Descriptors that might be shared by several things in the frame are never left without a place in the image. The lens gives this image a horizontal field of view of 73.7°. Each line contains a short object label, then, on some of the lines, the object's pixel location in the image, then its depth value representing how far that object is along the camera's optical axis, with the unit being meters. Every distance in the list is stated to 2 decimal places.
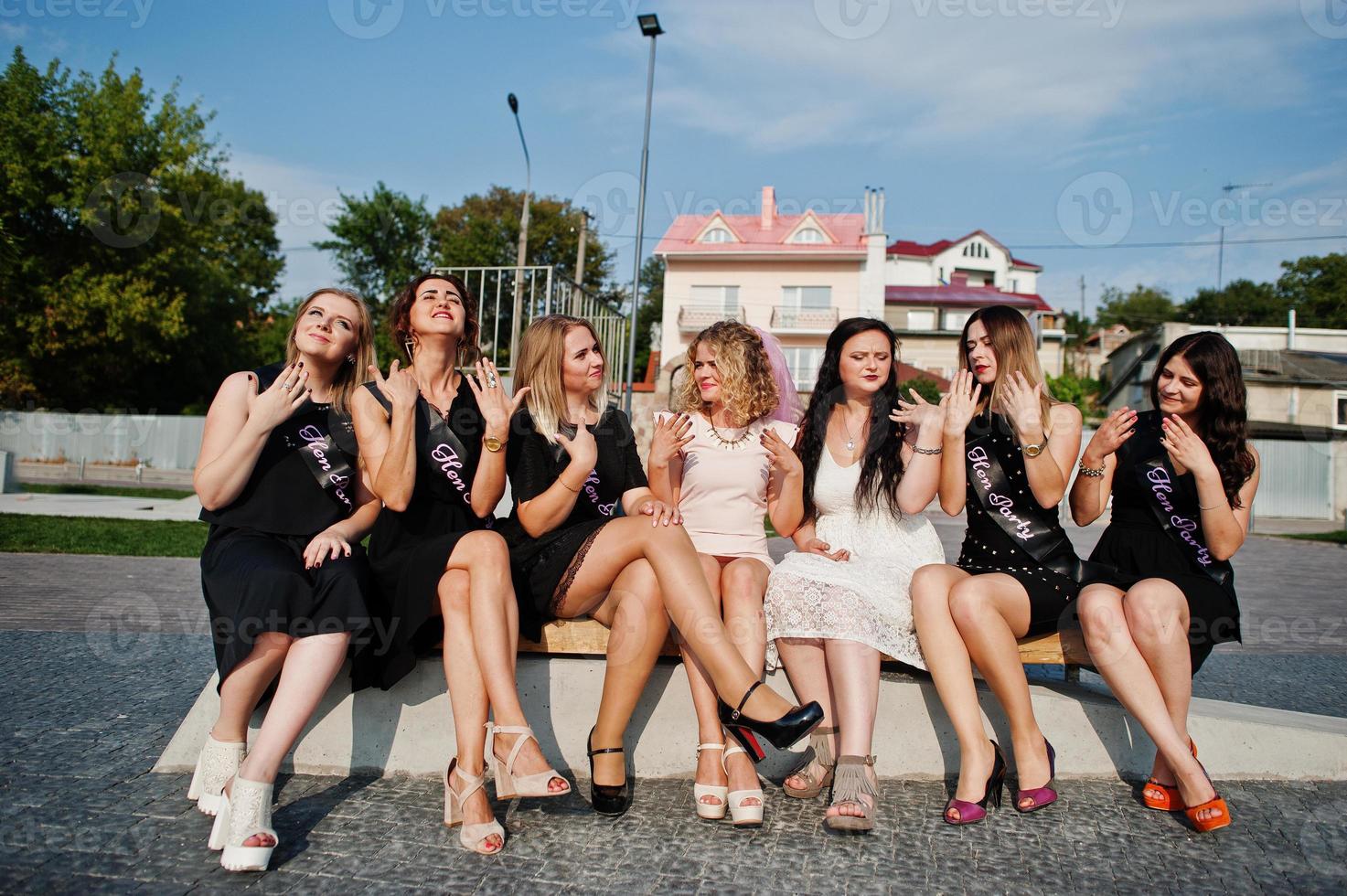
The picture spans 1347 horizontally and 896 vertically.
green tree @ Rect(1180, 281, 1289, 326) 58.66
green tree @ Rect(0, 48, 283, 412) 26.94
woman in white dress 3.17
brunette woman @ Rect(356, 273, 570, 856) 2.96
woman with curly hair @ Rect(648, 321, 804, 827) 3.53
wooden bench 3.39
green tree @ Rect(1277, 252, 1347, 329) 52.33
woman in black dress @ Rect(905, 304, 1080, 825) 3.13
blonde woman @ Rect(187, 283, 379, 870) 2.84
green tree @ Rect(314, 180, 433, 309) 43.66
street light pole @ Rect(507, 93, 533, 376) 10.62
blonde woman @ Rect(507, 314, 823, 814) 3.08
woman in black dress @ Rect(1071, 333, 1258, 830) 3.14
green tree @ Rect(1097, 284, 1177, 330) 71.81
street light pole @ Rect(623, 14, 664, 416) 15.48
